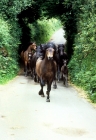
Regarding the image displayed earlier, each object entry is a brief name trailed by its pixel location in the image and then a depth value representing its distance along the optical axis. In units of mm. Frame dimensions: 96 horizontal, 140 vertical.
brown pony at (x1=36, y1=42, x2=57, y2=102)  14428
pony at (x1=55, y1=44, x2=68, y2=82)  21109
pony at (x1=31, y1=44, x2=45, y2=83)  19903
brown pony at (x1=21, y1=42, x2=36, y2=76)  23850
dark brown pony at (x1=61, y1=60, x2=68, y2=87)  19923
